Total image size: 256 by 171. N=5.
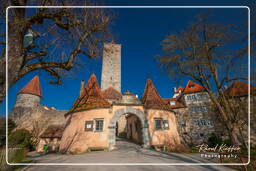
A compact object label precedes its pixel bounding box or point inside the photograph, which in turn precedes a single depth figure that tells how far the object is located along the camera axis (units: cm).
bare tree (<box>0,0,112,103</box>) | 424
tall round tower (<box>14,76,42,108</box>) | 2677
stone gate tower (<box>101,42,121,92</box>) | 3284
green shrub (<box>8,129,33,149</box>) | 1712
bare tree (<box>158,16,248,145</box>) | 762
